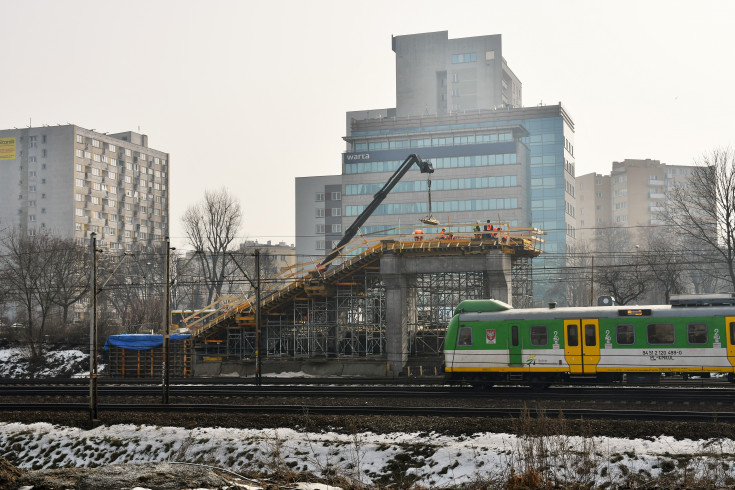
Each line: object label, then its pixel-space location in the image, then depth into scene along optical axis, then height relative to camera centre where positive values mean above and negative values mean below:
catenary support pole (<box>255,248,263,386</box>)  38.97 -0.82
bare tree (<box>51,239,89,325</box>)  67.25 +4.10
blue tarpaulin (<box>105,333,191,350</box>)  49.00 -2.14
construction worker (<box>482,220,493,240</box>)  45.19 +4.55
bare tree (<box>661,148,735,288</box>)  48.91 +7.08
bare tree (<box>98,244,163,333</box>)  67.62 +1.70
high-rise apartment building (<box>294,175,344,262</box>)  153.12 +19.42
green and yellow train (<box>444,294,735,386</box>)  28.89 -1.55
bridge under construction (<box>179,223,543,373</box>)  45.47 +0.29
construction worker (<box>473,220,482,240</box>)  45.16 +4.22
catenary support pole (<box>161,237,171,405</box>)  29.69 -1.31
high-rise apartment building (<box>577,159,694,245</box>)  174.12 +25.98
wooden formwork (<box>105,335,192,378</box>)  48.97 -3.40
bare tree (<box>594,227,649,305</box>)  53.72 +6.78
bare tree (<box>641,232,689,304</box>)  55.84 +2.14
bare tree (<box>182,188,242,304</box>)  83.38 +8.92
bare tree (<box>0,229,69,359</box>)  57.91 +2.77
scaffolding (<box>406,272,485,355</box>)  48.66 -1.29
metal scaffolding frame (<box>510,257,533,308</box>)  50.84 +1.48
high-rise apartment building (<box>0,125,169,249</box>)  143.25 +24.49
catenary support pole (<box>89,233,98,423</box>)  26.59 -1.81
